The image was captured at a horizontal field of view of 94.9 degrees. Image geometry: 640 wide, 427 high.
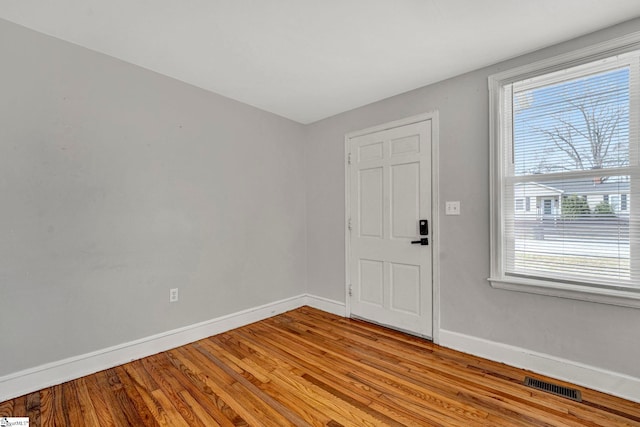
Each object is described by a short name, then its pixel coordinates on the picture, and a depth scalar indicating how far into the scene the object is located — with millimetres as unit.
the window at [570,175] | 1954
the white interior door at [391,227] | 2871
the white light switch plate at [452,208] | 2656
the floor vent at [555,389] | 1938
